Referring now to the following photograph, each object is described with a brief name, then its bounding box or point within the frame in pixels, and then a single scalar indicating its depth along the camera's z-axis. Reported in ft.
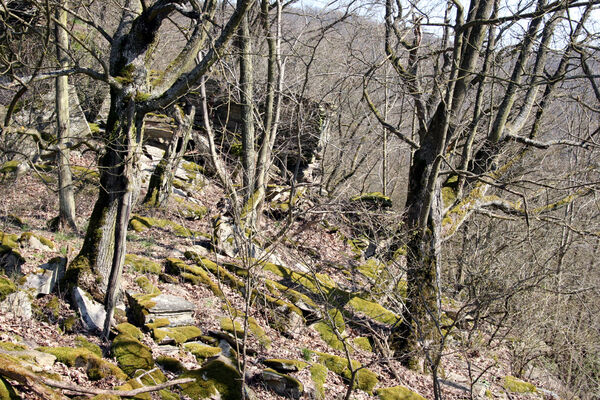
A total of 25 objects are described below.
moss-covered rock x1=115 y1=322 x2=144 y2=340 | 19.93
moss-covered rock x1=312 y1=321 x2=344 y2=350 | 26.87
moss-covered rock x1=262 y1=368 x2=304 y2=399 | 19.99
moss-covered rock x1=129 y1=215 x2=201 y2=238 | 33.94
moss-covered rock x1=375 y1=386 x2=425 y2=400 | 21.54
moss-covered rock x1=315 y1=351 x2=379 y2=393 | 22.53
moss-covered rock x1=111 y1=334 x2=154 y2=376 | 17.69
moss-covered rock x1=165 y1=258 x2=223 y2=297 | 26.99
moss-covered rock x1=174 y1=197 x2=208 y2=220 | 39.81
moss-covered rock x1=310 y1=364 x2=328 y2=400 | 20.56
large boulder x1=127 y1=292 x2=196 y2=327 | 21.67
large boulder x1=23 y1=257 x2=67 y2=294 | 20.85
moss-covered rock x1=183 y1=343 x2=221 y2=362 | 20.45
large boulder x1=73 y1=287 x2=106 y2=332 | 20.36
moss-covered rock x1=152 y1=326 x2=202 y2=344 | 20.66
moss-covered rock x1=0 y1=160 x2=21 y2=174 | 35.72
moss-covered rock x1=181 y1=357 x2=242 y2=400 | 17.29
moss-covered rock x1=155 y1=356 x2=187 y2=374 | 18.74
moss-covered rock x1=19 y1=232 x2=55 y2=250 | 25.04
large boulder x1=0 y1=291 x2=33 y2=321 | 18.88
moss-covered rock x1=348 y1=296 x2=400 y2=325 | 32.37
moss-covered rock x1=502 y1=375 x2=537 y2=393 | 28.50
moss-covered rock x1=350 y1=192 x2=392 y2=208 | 50.72
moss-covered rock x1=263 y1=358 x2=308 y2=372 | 21.11
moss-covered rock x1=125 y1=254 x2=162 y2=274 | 25.98
